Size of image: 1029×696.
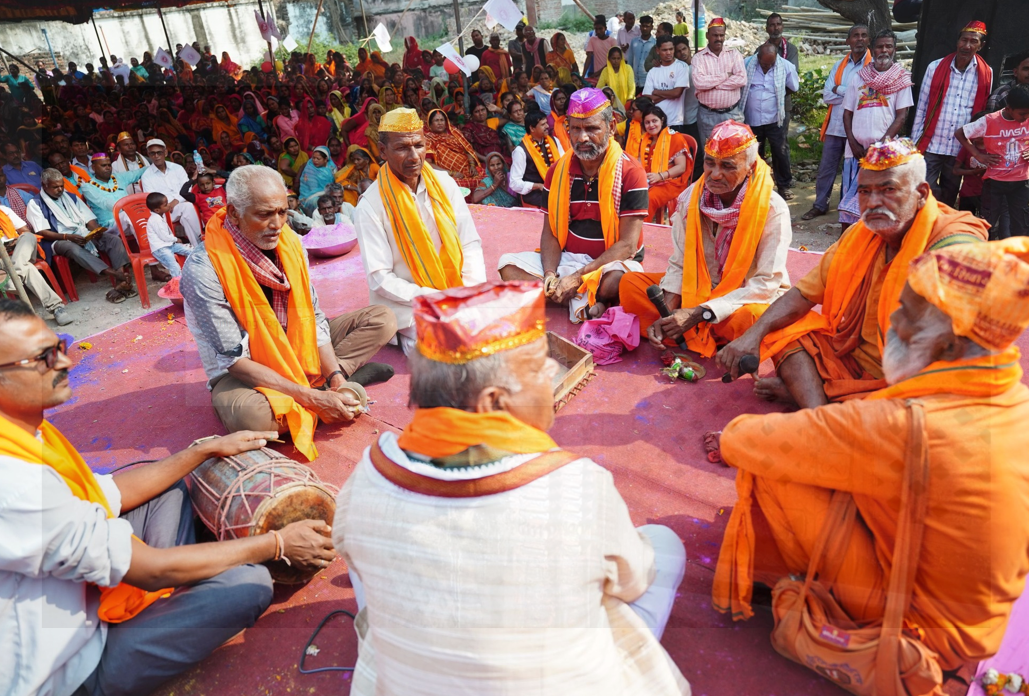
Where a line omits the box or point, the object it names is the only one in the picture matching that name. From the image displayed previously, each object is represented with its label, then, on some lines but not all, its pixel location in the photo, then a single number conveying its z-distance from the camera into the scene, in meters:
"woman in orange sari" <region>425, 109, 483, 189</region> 8.59
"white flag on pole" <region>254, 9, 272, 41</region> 13.55
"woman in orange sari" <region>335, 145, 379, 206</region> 8.61
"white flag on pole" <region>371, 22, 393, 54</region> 11.77
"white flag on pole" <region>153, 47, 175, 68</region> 13.07
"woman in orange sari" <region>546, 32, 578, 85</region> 11.66
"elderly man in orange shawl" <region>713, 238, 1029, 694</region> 1.71
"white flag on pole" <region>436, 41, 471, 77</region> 9.19
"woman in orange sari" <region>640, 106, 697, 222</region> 6.96
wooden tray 3.75
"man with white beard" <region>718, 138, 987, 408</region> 3.00
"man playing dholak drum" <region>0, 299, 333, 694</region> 1.90
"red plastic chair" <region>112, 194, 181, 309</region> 6.80
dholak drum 2.60
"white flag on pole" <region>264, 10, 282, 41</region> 13.70
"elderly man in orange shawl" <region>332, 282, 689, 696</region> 1.48
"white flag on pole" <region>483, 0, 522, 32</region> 9.12
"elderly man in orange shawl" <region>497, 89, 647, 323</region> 4.65
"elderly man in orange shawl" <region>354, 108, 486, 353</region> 4.48
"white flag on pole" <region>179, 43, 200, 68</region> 13.04
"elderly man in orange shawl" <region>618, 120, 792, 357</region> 3.94
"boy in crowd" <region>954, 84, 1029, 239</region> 5.24
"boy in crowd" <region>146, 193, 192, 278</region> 6.54
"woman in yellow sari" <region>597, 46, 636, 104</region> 10.00
